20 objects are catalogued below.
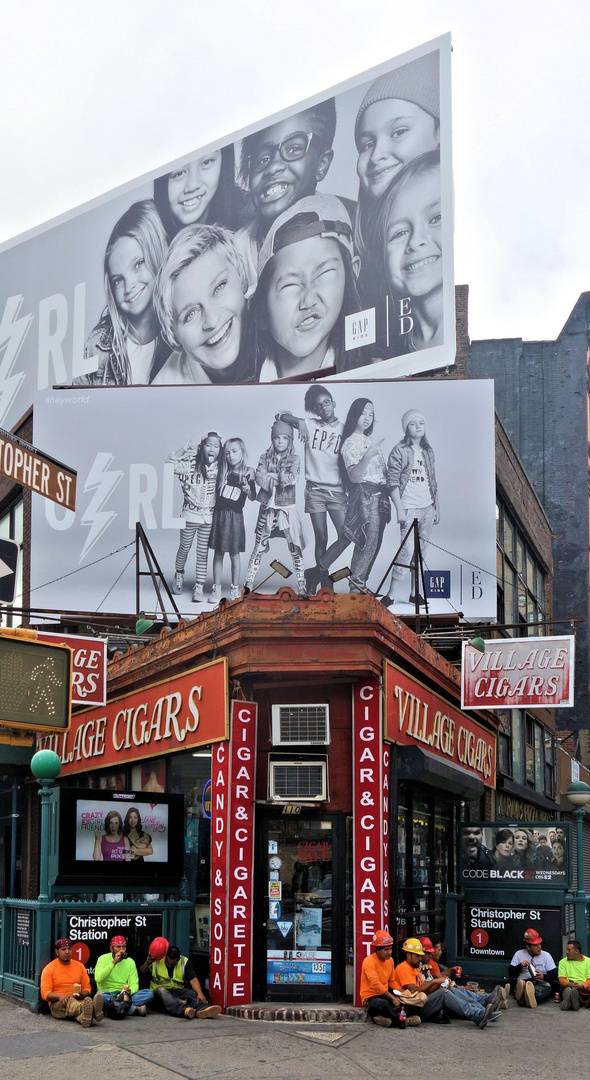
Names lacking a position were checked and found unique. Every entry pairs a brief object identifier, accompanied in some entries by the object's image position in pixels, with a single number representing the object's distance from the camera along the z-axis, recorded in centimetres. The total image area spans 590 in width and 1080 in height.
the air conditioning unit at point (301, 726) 1568
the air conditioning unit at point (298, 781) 1554
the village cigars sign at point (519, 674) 1934
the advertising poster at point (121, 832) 1584
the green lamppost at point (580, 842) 1792
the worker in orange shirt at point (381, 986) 1394
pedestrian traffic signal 1331
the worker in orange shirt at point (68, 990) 1318
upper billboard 4144
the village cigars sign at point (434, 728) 1667
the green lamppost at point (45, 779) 1482
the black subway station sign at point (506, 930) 1791
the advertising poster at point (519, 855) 1839
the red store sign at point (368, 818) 1520
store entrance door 1522
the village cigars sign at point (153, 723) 1603
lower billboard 3189
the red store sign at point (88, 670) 1911
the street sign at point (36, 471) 1277
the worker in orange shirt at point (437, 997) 1431
